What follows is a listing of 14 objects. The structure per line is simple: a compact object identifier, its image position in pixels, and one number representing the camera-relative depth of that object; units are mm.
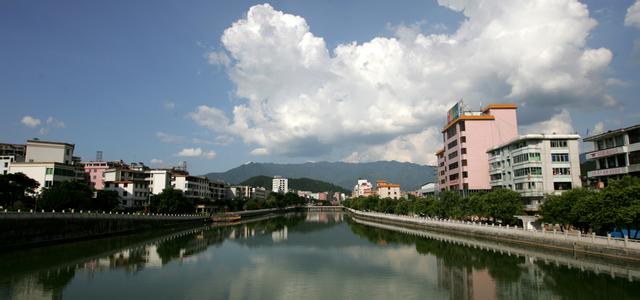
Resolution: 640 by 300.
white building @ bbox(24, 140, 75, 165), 62094
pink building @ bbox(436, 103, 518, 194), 60531
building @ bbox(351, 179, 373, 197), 175250
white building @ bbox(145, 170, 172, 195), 83444
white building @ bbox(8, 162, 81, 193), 55000
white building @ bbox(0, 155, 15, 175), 60875
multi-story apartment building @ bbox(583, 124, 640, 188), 36969
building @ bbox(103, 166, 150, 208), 71375
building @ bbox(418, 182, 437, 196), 93138
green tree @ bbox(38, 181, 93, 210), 45938
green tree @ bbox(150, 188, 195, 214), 65438
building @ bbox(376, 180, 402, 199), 138375
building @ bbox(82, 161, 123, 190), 78225
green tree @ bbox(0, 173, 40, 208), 45375
